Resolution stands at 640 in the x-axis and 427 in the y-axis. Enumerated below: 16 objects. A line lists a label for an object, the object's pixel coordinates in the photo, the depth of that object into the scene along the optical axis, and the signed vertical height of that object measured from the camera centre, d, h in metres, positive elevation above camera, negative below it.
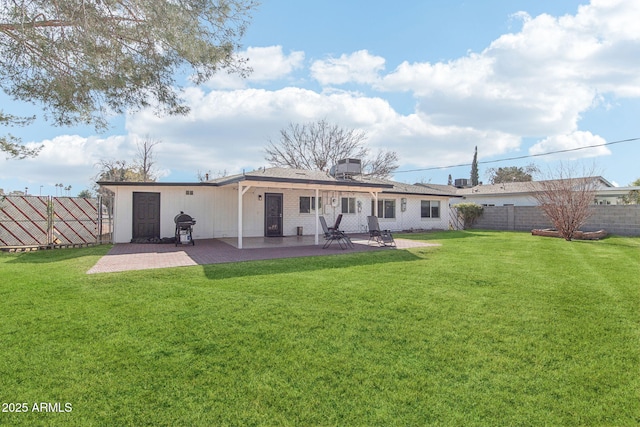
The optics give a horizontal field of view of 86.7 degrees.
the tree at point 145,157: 25.27 +4.57
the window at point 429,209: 19.06 +0.42
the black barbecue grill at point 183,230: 11.30 -0.44
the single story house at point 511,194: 19.82 +1.46
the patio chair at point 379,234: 10.91 -0.60
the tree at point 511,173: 39.88 +5.32
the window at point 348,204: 16.42 +0.60
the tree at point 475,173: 42.62 +5.59
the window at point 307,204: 15.36 +0.58
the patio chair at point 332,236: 10.49 -0.60
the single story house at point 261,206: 12.15 +0.49
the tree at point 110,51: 5.86 +3.24
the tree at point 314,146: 29.12 +6.11
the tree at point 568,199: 13.55 +0.67
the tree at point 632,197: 19.78 +1.09
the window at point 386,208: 17.48 +0.43
